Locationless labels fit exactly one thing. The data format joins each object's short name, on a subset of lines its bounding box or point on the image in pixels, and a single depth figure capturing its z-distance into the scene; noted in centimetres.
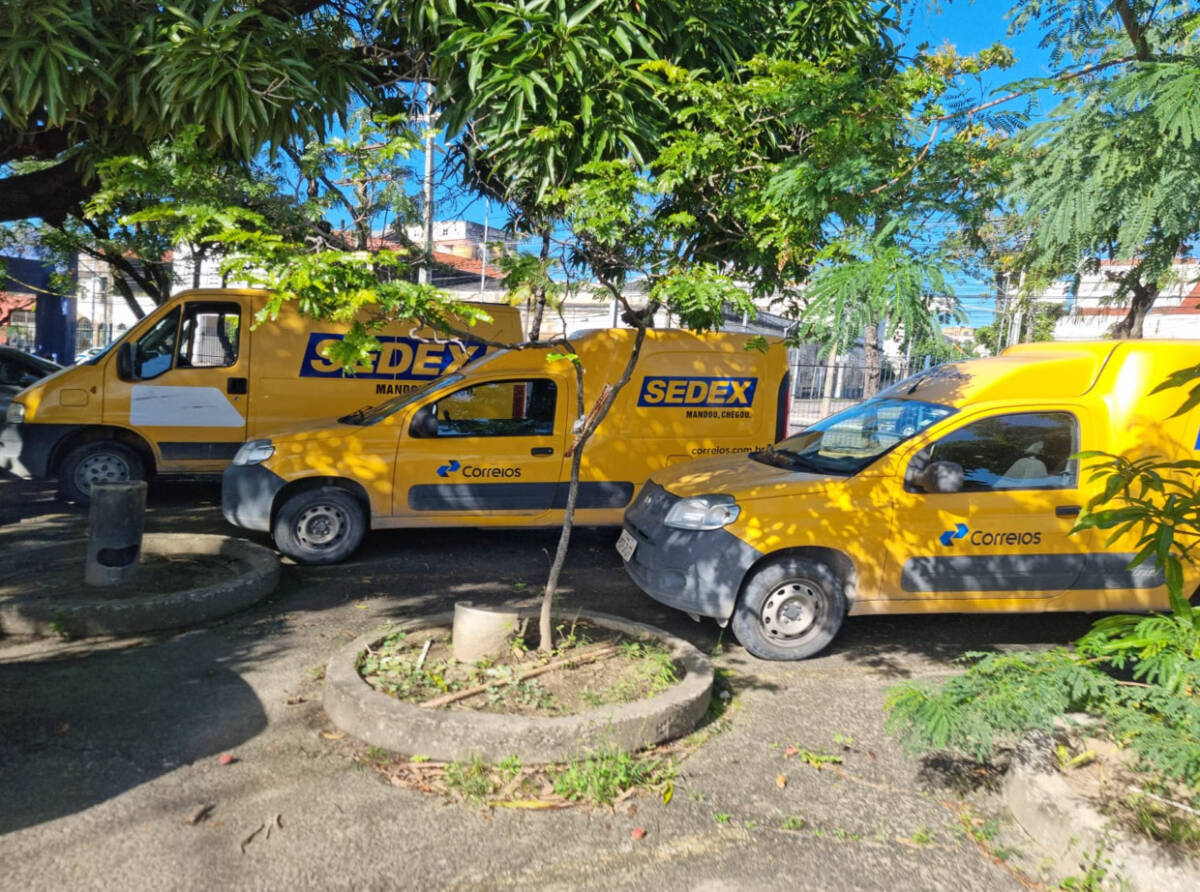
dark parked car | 1176
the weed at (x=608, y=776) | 363
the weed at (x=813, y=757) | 408
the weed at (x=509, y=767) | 373
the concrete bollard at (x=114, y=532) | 569
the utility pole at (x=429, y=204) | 1001
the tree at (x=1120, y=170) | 334
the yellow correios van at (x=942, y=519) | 520
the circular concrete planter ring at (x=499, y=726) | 378
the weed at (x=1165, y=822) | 294
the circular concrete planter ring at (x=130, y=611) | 517
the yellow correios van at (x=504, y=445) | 698
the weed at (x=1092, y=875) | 296
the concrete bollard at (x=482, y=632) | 454
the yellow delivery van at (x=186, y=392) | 856
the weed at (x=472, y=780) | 360
